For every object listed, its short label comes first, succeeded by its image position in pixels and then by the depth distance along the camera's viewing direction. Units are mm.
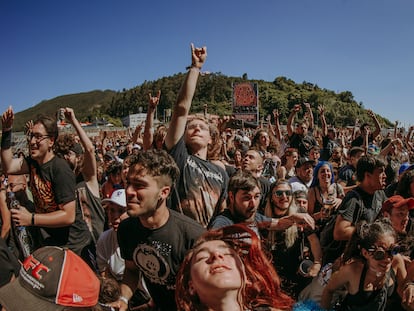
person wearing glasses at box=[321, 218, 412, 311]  2182
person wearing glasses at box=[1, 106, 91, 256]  2447
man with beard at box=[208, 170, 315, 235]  2361
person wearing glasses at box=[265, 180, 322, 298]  2863
